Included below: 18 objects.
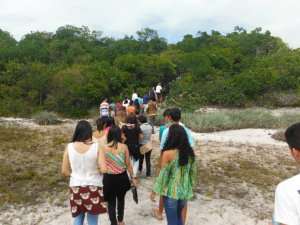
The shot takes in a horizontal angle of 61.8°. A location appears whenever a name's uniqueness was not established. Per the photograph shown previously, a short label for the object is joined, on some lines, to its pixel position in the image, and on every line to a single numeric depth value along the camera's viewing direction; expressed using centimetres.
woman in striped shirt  295
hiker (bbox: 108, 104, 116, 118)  1089
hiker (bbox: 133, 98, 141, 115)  1064
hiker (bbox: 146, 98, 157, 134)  905
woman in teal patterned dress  259
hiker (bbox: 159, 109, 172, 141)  326
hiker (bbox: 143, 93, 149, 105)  1220
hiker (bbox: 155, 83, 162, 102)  1556
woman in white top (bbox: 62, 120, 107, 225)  247
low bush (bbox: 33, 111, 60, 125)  1235
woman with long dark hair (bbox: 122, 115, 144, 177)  421
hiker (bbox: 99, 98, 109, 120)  980
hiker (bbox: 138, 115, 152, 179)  453
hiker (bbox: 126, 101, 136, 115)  720
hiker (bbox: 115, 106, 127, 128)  490
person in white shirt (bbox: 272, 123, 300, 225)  132
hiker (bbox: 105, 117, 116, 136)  396
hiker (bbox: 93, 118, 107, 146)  380
